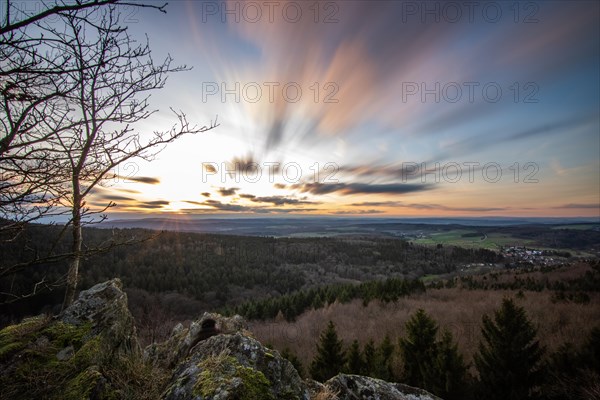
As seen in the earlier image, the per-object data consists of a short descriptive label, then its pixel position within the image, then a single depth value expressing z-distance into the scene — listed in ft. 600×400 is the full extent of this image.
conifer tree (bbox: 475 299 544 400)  39.11
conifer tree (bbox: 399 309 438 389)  53.78
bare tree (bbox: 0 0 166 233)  9.53
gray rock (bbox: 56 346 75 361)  14.25
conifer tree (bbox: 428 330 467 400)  43.65
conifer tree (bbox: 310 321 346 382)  60.75
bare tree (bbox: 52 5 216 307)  13.35
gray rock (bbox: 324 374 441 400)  14.58
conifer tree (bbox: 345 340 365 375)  54.75
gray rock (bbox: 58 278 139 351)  17.10
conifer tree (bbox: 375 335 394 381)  47.65
